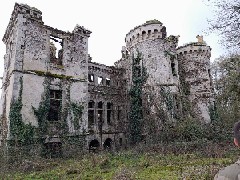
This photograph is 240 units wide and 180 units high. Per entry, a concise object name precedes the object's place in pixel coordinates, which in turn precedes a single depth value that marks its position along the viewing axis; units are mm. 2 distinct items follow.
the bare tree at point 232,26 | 9133
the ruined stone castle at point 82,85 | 16375
